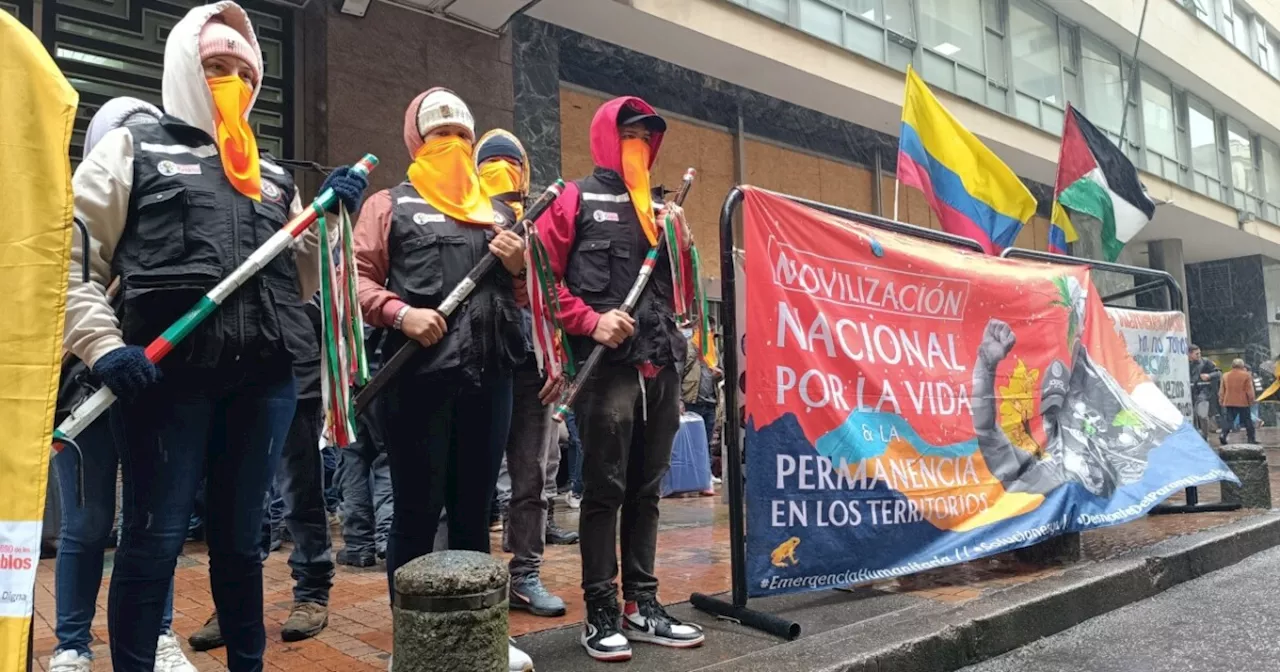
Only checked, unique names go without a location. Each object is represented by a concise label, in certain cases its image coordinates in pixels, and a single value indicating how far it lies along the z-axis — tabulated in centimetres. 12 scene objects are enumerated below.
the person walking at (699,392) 861
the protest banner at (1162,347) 620
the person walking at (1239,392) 1614
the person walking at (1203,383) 1587
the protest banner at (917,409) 400
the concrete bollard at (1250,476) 680
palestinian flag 709
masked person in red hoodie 342
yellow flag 190
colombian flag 610
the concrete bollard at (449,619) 224
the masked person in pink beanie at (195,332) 241
